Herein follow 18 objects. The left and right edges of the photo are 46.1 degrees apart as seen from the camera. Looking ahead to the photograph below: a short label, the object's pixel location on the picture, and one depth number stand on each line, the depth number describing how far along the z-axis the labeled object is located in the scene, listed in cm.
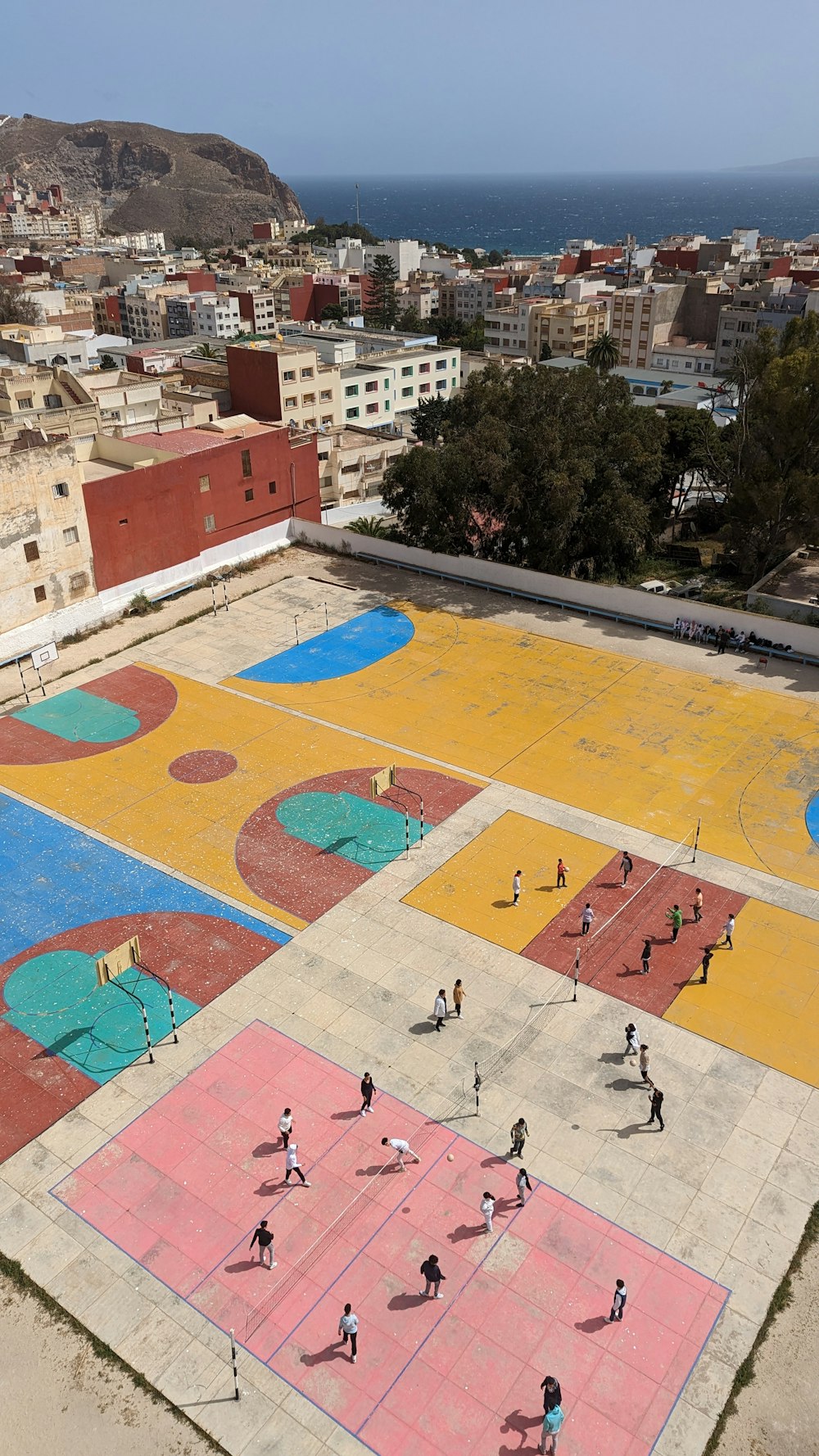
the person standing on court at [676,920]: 2603
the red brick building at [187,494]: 4612
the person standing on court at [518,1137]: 1984
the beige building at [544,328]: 13438
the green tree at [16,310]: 11819
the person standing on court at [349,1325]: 1611
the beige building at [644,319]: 14012
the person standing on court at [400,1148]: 1966
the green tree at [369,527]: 5712
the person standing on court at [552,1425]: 1477
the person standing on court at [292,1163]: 1933
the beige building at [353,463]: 7494
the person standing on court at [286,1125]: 2009
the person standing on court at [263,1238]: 1748
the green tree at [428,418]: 9806
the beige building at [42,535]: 4162
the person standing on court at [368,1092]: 2078
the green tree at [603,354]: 11019
